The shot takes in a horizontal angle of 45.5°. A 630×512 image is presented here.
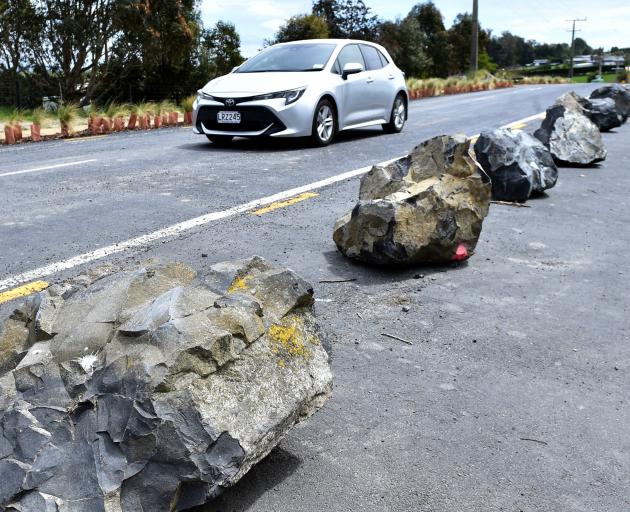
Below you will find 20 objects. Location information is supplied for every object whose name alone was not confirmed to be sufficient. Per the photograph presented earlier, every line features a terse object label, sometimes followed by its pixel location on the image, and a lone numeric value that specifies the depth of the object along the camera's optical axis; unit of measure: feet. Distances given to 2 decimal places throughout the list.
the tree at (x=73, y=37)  74.08
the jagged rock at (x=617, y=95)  52.26
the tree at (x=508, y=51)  407.23
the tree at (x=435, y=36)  227.40
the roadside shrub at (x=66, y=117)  47.93
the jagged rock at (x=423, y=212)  15.46
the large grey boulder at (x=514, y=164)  23.02
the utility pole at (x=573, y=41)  312.83
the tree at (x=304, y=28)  131.85
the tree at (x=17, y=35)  71.69
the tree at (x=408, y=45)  168.25
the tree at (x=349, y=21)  146.92
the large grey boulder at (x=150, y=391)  6.73
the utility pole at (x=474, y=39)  146.72
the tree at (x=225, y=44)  118.73
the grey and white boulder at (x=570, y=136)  30.58
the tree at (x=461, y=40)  237.86
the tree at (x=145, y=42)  75.46
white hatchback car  34.14
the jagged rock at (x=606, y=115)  45.55
